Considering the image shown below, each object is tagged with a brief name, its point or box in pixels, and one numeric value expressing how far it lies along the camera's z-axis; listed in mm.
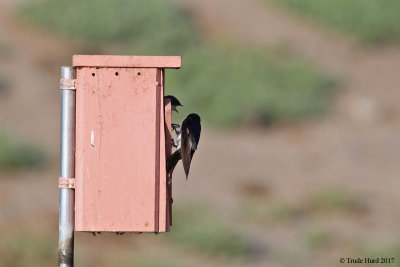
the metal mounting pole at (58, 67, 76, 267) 11234
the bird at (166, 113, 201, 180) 14203
